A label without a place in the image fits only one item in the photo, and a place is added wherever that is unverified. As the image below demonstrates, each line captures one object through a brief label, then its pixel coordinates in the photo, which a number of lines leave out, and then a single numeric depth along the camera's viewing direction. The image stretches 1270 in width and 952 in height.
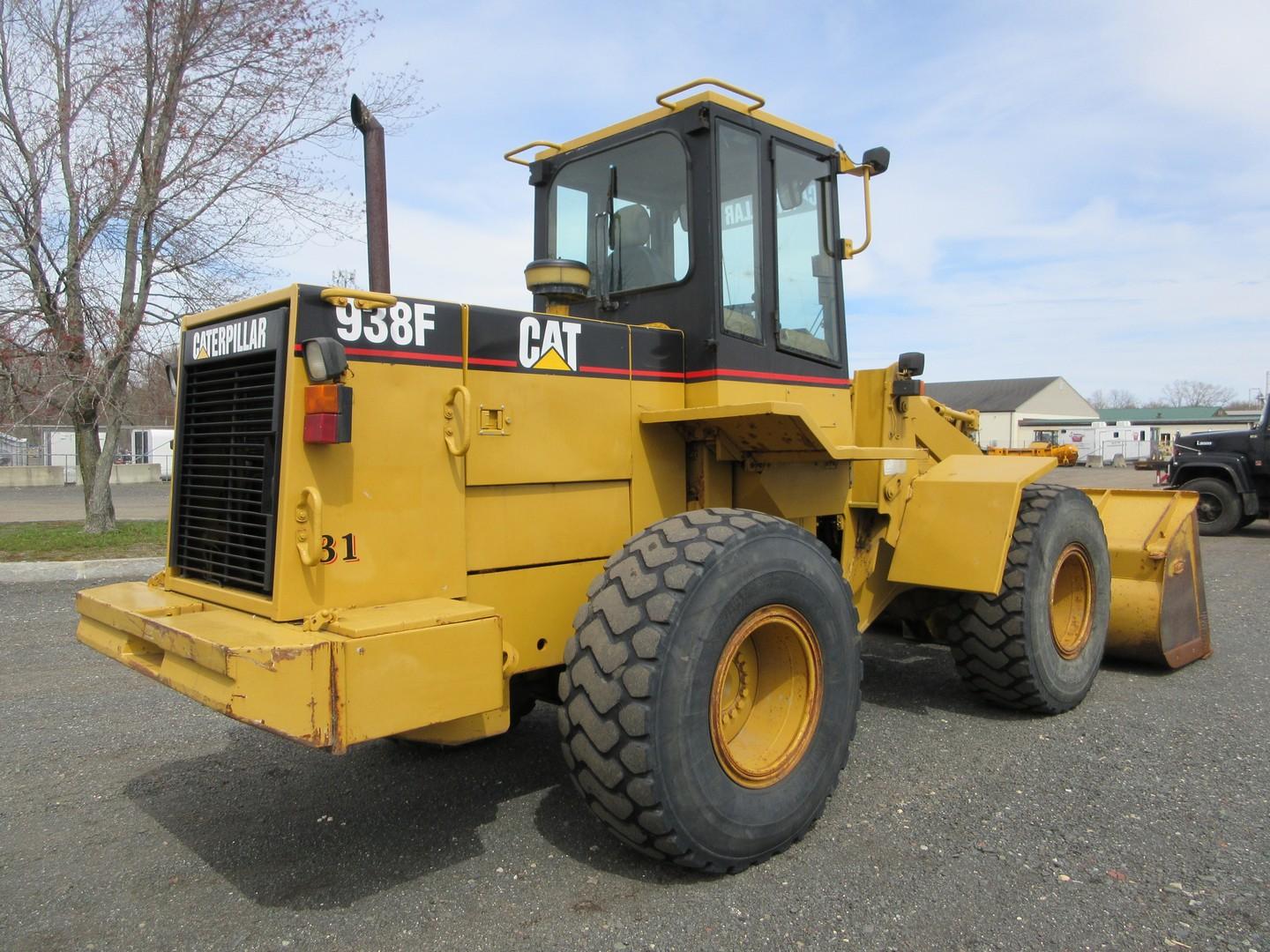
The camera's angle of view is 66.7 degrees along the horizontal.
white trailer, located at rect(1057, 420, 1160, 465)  55.62
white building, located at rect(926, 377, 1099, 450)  66.69
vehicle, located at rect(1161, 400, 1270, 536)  15.29
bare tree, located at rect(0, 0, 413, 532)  11.40
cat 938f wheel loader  3.15
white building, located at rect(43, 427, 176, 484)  36.88
